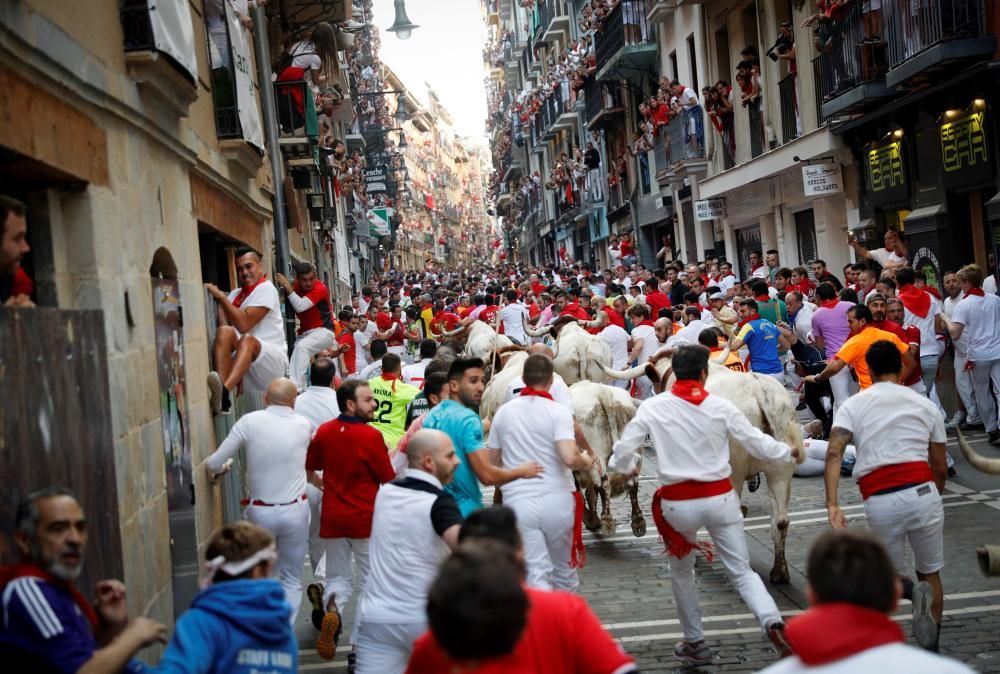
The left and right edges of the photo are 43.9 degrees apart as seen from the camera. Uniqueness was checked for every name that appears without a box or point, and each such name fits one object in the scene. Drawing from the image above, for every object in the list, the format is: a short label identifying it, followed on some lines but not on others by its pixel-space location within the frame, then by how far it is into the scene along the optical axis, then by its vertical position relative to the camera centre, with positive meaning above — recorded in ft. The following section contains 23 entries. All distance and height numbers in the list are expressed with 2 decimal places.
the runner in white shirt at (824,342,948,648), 22.04 -3.05
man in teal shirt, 22.36 -2.24
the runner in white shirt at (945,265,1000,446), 41.52 -1.38
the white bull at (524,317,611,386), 42.11 -1.15
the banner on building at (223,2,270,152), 41.01 +9.24
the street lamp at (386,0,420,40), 111.75 +28.22
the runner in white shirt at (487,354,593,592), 23.56 -2.67
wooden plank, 15.44 -0.68
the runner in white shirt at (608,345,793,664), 22.82 -2.87
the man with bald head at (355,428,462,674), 18.17 -3.29
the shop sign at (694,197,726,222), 95.61 +7.89
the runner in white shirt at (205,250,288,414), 33.94 +0.60
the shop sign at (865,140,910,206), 62.85 +6.36
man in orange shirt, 32.42 -1.36
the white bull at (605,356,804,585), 28.43 -2.95
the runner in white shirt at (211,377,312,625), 25.90 -2.51
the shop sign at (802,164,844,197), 71.82 +7.01
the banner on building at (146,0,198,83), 27.02 +7.60
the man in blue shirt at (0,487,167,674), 12.28 -2.46
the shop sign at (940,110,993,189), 53.36 +6.10
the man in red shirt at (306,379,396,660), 25.57 -2.72
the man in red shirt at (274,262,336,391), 42.83 +1.07
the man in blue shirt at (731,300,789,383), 42.93 -1.26
